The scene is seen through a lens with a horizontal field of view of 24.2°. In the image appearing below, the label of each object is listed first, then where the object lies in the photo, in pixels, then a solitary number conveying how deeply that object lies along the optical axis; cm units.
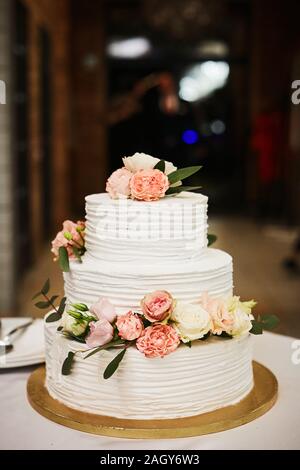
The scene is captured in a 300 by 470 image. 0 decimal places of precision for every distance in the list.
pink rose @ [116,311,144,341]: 143
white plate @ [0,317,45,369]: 182
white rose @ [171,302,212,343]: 145
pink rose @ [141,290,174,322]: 142
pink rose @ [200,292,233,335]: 149
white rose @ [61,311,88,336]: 149
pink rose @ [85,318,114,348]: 144
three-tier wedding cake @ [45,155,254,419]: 146
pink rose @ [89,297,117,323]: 146
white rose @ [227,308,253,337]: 151
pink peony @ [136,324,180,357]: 141
